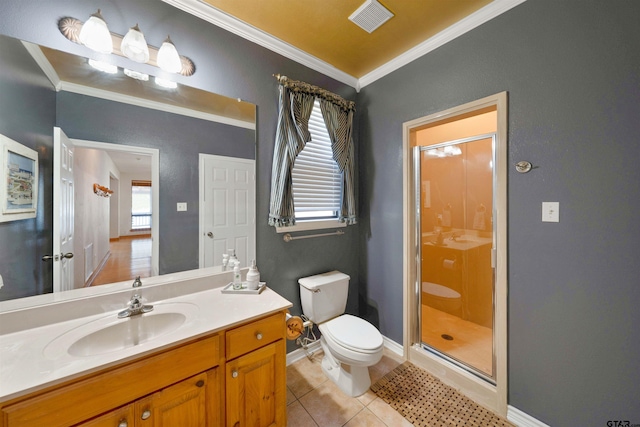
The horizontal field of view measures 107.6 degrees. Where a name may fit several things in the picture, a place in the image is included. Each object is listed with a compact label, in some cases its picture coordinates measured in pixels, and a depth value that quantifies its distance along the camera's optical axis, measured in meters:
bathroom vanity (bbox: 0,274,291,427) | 0.75
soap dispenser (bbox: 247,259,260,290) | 1.49
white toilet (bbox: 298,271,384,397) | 1.53
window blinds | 2.00
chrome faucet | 1.15
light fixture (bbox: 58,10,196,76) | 1.13
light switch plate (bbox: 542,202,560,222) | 1.29
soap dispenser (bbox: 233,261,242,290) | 1.51
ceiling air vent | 1.49
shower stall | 1.50
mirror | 1.03
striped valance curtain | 1.77
